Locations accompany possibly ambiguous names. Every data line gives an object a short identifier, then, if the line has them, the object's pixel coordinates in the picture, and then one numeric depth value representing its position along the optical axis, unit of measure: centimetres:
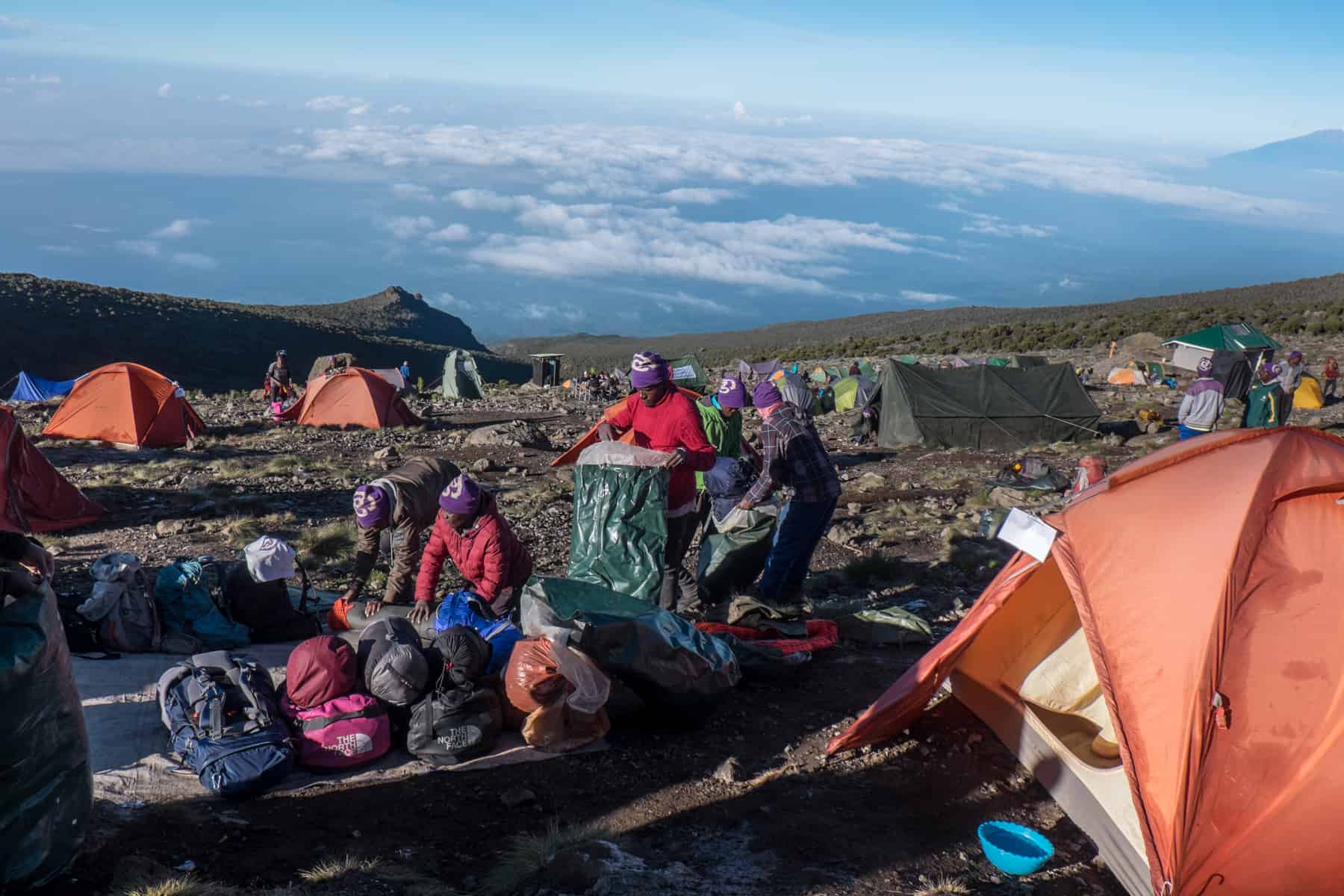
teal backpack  611
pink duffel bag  466
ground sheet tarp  442
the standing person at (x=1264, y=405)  1371
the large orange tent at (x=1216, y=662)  386
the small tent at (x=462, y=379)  2841
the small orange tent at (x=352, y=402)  1820
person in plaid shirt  683
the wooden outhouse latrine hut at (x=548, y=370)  3244
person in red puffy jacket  593
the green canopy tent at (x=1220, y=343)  2752
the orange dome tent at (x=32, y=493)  968
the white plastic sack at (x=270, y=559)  595
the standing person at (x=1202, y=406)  1049
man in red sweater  664
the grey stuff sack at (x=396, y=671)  479
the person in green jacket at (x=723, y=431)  845
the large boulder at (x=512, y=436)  1647
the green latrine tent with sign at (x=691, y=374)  2583
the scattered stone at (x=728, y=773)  486
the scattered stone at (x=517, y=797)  456
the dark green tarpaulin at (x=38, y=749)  331
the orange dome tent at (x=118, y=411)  1584
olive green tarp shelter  1752
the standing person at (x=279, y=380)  2092
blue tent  2386
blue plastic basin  422
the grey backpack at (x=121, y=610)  589
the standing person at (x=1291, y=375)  1569
